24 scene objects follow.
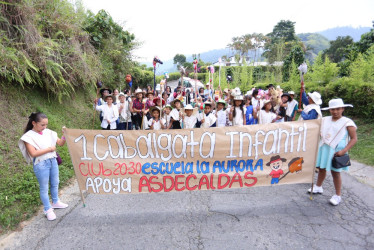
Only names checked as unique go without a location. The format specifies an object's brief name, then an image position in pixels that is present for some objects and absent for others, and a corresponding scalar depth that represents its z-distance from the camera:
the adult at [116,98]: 7.21
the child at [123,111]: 6.89
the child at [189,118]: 5.40
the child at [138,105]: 6.98
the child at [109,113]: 6.21
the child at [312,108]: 4.45
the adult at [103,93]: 7.05
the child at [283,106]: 6.37
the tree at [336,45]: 50.97
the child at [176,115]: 5.71
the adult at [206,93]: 10.65
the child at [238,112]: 5.86
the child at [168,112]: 5.86
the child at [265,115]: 5.71
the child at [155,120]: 5.56
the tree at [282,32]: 69.03
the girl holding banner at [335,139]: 3.47
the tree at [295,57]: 20.97
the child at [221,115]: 6.06
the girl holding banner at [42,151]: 3.17
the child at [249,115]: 6.19
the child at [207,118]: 5.48
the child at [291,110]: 6.39
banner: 3.49
